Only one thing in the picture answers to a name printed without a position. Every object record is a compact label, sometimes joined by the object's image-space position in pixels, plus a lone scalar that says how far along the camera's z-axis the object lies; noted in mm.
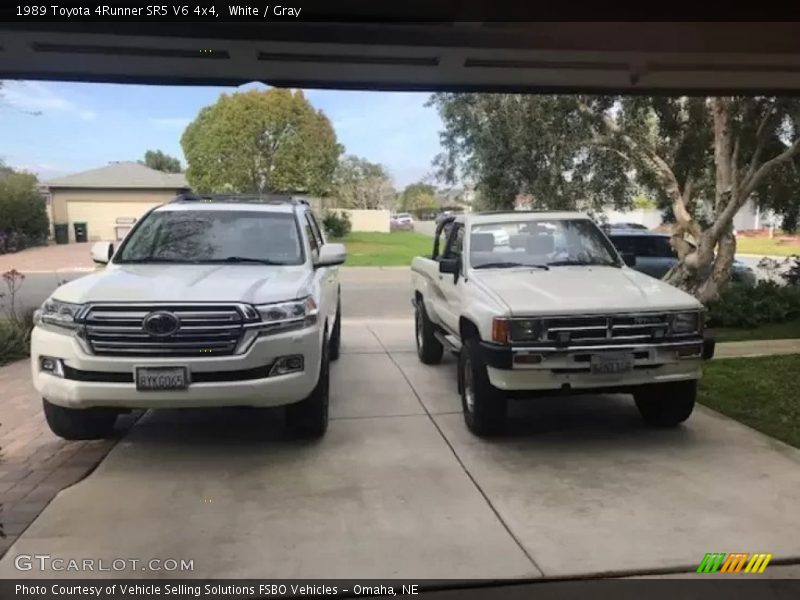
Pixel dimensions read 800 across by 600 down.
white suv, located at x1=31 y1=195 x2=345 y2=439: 5062
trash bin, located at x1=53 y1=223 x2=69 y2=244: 38281
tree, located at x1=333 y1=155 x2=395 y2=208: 64075
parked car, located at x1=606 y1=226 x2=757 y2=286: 14638
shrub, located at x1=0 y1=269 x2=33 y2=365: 9727
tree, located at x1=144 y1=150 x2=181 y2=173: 79375
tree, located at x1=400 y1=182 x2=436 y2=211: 83231
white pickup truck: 5453
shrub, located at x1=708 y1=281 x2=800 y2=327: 11938
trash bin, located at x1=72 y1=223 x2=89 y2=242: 39469
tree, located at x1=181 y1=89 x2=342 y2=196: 34000
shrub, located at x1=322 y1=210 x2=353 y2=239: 38688
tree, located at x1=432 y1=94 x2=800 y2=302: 12062
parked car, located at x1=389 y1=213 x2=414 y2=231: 57688
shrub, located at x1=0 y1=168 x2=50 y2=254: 33012
